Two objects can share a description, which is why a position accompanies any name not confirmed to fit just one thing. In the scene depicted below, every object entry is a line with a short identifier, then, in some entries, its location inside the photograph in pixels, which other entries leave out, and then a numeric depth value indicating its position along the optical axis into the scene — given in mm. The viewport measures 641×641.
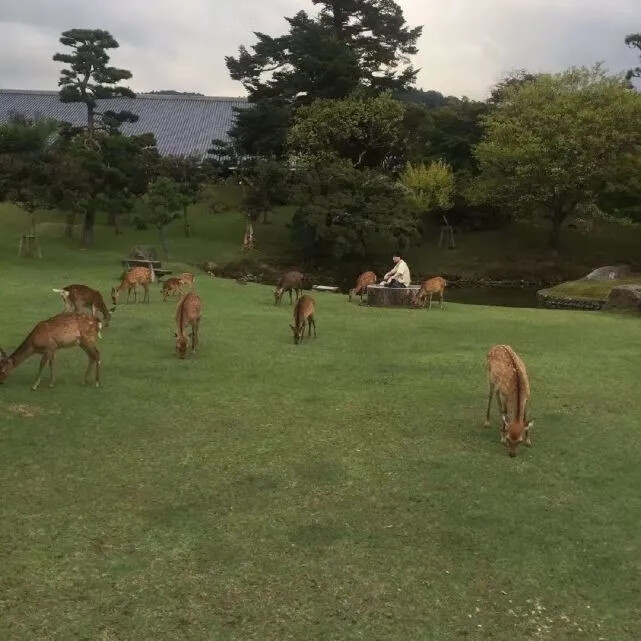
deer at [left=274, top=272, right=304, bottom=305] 17203
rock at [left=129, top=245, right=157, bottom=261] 25595
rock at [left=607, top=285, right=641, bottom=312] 18016
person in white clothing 17844
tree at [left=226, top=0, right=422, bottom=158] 33969
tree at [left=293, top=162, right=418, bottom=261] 29828
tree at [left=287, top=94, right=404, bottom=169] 33062
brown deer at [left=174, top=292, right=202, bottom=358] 10402
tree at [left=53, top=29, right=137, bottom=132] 27953
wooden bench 22781
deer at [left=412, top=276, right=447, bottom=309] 17078
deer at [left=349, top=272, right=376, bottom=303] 18516
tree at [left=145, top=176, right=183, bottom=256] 28094
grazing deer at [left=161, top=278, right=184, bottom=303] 16938
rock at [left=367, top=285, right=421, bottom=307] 17594
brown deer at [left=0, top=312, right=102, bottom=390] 8305
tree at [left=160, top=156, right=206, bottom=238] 35094
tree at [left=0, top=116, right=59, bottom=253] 24703
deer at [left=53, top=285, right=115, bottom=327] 12375
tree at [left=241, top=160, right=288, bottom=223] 31656
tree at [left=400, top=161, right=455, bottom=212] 33719
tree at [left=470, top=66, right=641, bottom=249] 30875
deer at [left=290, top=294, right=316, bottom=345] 11828
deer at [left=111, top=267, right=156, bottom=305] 16172
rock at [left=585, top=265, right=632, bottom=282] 27206
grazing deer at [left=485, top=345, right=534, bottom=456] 6652
